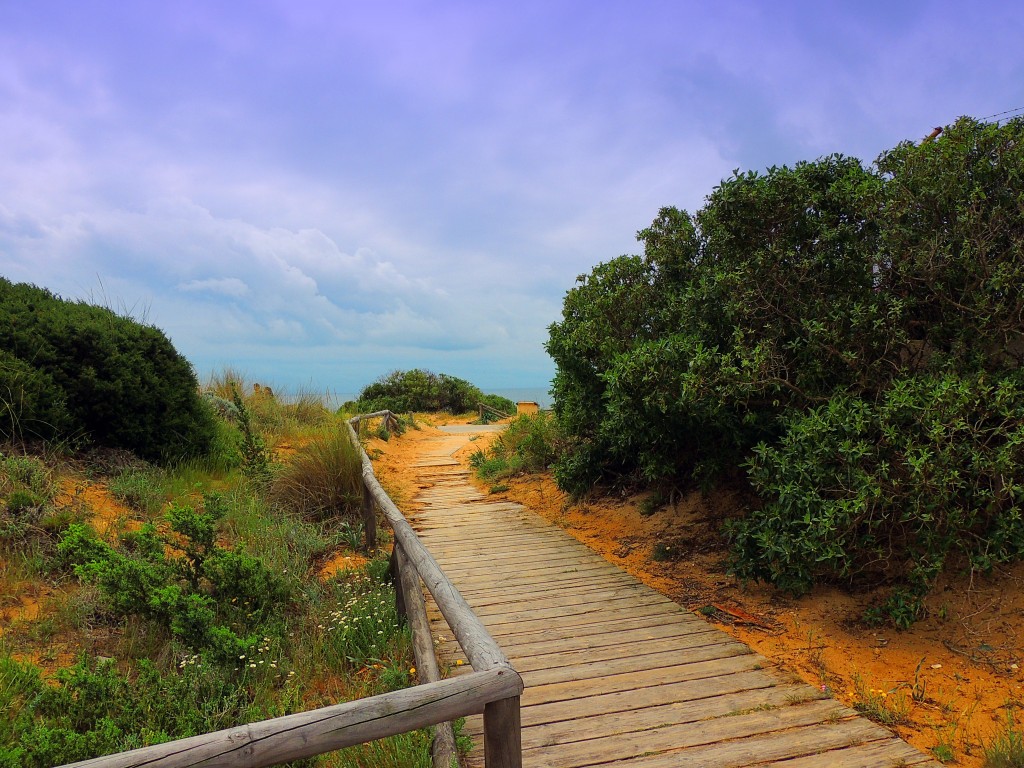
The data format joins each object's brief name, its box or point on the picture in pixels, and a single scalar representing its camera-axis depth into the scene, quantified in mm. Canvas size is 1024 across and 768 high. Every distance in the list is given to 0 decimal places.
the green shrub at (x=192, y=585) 4043
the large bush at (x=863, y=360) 4180
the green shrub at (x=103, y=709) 2930
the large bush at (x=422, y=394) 26688
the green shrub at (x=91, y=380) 6633
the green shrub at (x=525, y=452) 11039
